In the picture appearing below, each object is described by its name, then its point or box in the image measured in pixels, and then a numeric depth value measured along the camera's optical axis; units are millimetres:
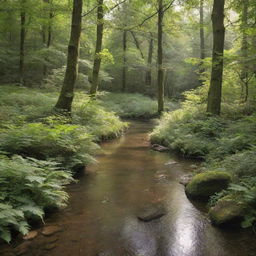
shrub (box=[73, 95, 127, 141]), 10531
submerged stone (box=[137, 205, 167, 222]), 4297
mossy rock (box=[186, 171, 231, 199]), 5004
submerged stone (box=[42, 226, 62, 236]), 3716
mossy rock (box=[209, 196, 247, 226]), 3961
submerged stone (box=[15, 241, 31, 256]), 3225
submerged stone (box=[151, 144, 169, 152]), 9559
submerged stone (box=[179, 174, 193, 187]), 5986
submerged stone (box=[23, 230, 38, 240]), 3538
